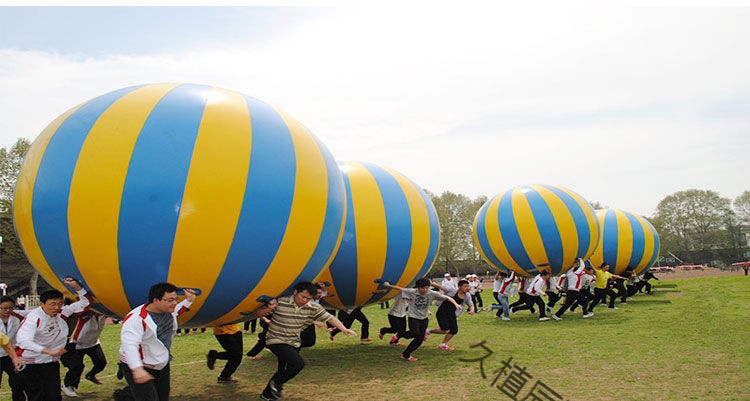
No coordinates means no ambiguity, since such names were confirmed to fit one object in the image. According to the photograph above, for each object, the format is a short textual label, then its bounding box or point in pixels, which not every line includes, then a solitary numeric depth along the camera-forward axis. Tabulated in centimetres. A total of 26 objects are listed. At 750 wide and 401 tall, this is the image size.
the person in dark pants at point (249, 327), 1373
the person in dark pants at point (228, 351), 700
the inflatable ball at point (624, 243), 2061
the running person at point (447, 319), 980
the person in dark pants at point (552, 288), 1473
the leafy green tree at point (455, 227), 5819
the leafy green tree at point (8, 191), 3266
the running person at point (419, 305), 913
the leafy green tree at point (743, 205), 7556
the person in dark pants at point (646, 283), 2259
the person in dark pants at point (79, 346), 696
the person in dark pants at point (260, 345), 768
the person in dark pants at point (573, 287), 1438
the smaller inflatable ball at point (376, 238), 827
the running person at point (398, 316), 1001
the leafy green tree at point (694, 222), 7444
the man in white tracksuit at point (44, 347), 576
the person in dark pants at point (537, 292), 1410
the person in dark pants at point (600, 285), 1536
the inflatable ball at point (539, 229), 1352
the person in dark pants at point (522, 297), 1461
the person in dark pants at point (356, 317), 1030
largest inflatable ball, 493
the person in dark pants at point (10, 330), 621
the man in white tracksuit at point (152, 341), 429
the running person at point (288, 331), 618
